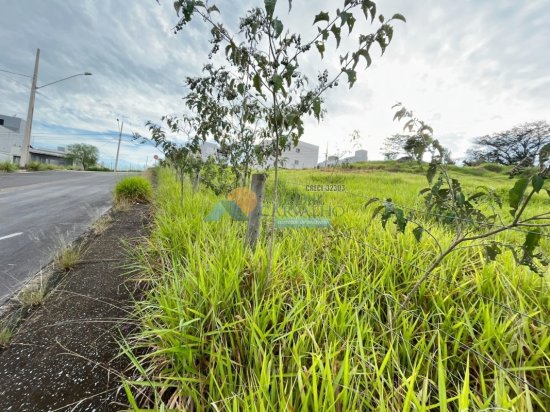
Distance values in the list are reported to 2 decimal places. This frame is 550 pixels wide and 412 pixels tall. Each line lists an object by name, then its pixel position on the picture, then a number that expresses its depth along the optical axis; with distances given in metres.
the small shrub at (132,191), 6.86
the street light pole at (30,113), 14.65
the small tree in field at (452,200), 0.98
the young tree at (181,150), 4.32
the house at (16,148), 35.71
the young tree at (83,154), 48.62
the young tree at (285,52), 1.31
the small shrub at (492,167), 21.70
